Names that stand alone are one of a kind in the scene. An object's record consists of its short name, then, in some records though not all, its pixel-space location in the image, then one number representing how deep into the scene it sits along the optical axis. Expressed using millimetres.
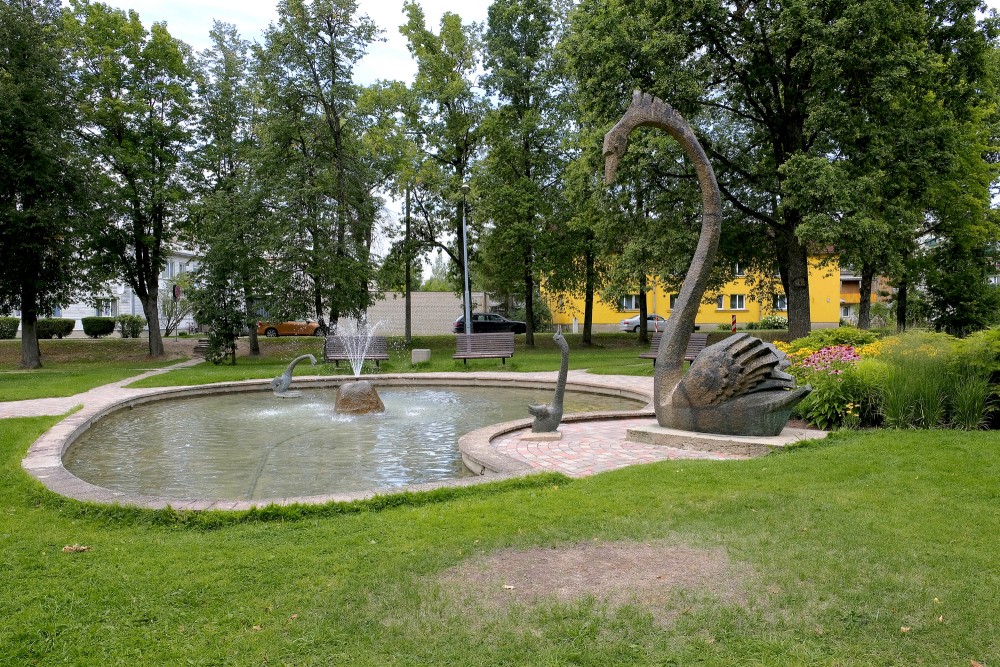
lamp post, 20750
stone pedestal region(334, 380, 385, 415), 10477
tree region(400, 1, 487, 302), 24547
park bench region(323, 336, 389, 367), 17797
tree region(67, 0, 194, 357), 21531
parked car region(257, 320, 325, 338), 35656
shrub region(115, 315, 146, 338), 33531
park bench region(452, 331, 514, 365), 18125
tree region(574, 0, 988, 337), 14016
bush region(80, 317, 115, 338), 32531
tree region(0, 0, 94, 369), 17562
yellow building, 43688
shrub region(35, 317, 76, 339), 31484
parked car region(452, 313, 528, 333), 36250
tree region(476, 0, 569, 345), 24109
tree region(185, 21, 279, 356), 20672
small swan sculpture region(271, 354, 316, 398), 13461
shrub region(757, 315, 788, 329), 36969
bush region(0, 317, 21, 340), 31672
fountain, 10477
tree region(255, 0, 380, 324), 21422
